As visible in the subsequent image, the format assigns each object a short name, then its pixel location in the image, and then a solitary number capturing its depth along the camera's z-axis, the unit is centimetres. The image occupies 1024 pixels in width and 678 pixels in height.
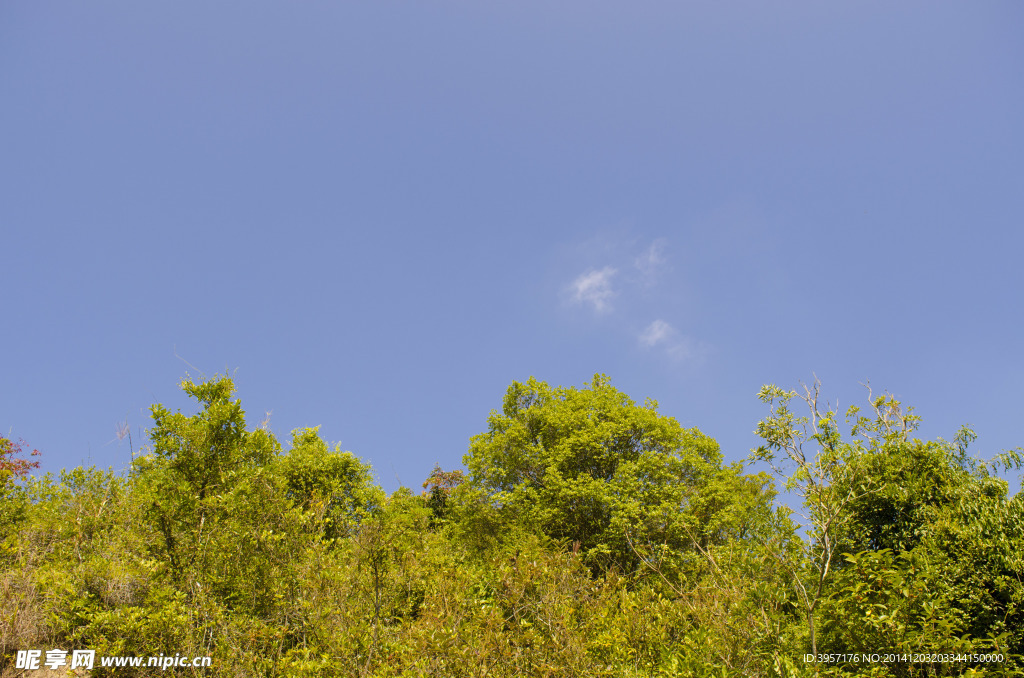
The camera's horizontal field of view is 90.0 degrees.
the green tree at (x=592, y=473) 2092
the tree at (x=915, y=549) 694
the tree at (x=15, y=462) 2152
